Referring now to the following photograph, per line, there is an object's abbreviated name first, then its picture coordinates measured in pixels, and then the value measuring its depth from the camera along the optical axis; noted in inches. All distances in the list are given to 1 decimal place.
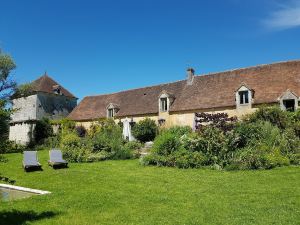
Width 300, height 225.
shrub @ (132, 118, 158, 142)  802.8
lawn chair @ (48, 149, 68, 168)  469.7
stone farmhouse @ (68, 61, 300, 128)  715.5
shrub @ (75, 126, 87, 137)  992.5
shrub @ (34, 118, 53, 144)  1070.3
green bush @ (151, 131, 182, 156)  481.1
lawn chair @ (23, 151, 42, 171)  447.1
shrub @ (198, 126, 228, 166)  432.0
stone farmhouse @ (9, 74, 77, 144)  1106.4
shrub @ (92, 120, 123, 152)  594.3
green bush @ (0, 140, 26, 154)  208.2
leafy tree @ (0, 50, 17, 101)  905.1
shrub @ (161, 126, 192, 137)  567.5
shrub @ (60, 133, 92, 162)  544.8
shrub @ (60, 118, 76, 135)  1022.5
